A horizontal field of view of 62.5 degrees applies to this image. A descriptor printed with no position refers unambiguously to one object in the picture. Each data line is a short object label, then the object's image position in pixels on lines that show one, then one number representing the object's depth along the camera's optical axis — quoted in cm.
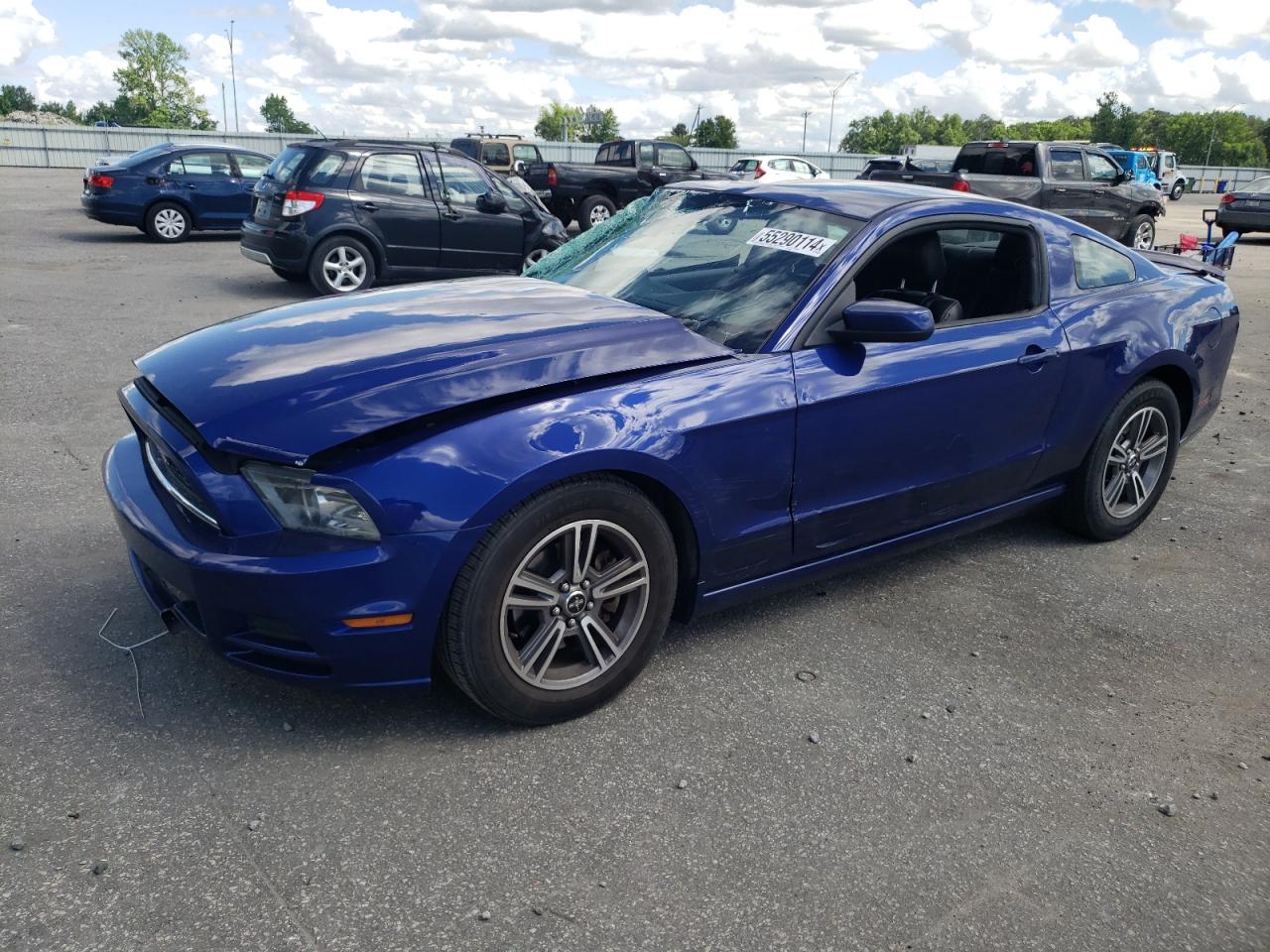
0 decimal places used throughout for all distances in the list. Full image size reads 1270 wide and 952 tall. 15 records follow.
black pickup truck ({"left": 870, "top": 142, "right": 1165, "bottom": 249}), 1580
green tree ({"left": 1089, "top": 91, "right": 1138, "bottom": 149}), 10544
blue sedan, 1491
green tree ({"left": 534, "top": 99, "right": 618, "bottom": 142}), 11256
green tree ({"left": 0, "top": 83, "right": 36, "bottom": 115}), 13260
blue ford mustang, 276
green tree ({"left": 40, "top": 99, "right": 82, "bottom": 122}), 12506
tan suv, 2444
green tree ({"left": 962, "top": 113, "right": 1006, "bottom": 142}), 13500
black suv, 1059
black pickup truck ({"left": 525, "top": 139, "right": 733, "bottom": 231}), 1828
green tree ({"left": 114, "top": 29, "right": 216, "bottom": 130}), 10025
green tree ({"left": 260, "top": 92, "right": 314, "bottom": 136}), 14692
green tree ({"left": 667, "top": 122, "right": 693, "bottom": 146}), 9697
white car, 2620
